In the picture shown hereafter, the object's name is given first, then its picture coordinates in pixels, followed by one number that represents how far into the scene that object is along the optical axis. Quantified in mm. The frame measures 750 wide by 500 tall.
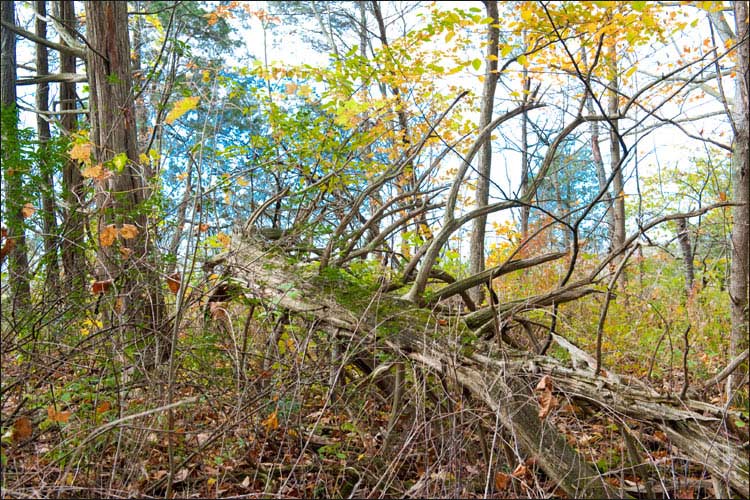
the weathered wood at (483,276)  4358
